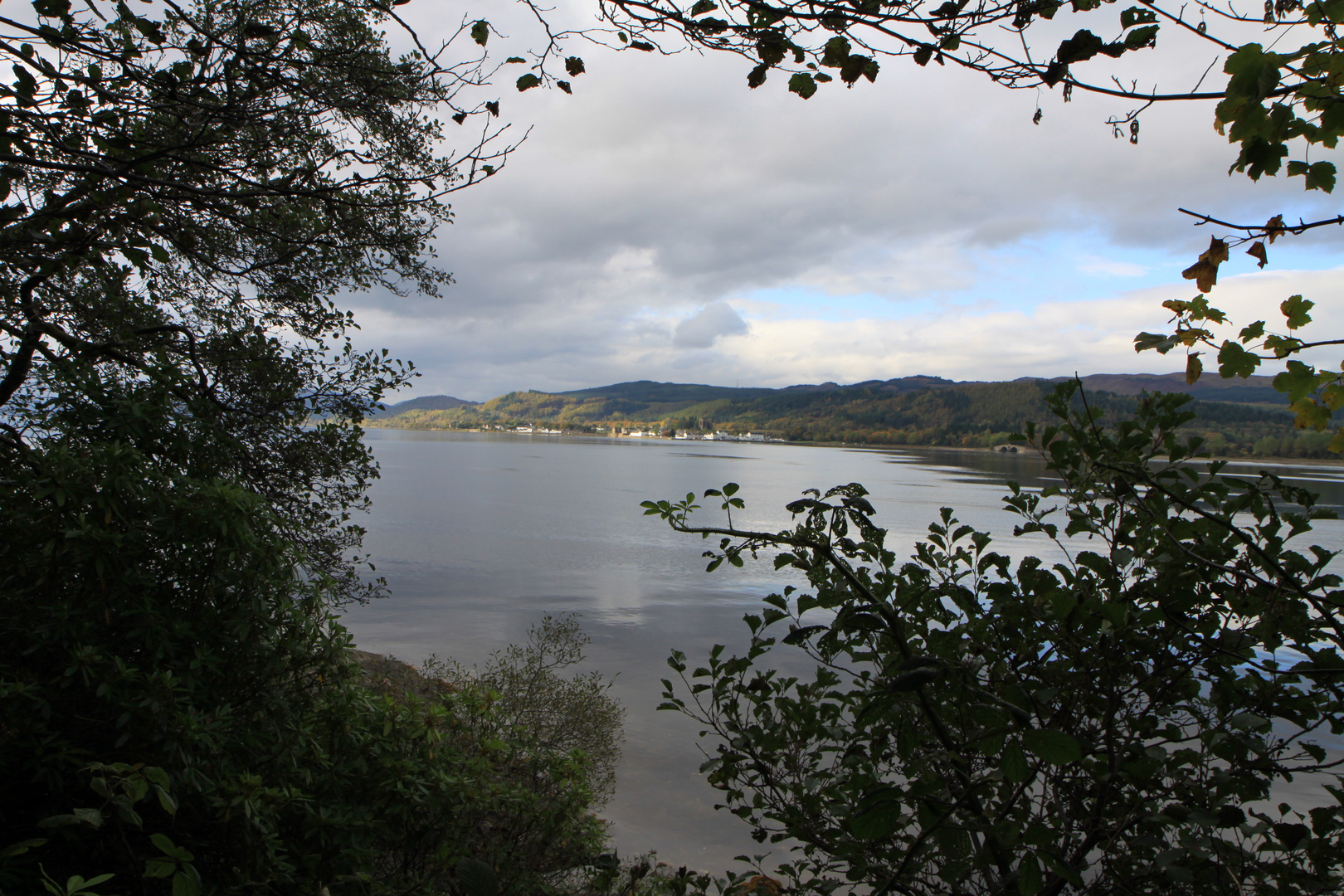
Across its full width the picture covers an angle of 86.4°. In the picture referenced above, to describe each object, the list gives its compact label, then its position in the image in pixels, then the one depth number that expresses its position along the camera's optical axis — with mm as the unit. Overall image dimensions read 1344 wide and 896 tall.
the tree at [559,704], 6020
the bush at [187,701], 2055
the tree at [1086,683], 1518
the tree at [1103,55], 1331
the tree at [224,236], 3031
